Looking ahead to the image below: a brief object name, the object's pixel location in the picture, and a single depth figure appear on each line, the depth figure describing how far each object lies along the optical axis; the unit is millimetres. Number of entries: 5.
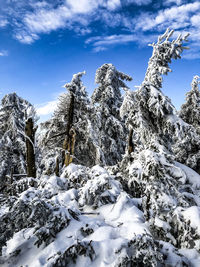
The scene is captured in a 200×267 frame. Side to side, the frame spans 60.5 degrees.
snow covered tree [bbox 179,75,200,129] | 15492
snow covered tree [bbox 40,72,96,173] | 8688
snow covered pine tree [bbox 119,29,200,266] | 2730
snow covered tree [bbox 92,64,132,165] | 13922
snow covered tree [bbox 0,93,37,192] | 12747
